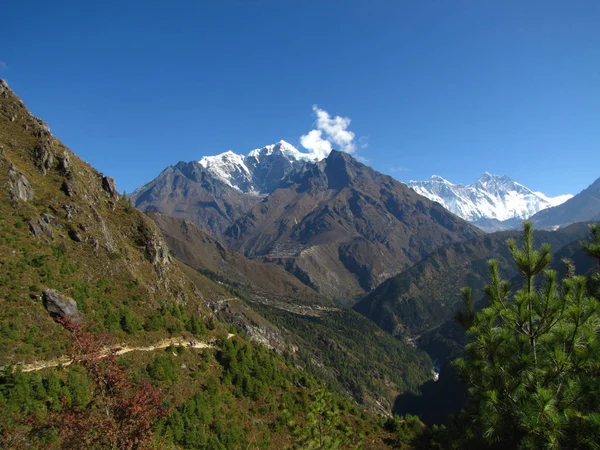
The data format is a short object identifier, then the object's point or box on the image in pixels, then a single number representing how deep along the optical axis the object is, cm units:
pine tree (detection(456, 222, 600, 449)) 1225
